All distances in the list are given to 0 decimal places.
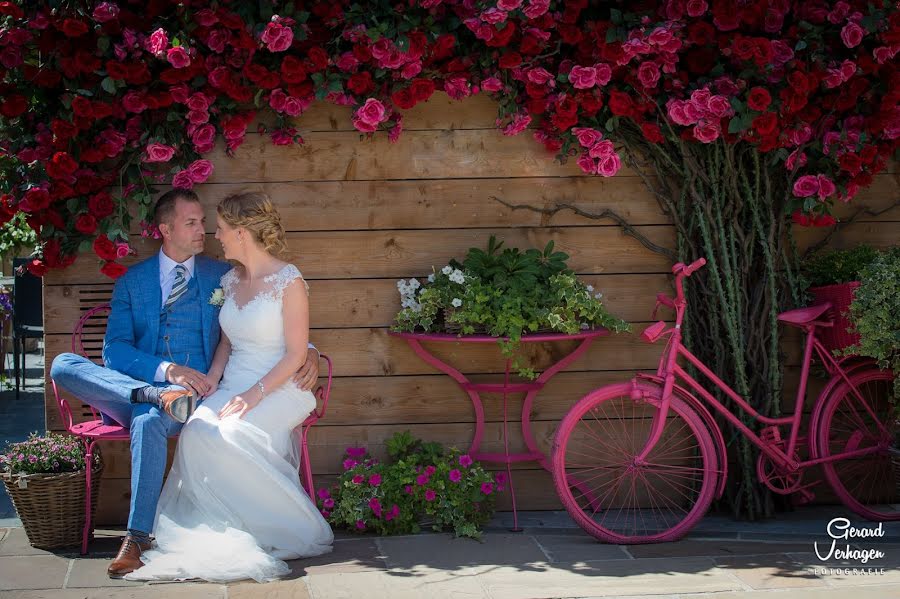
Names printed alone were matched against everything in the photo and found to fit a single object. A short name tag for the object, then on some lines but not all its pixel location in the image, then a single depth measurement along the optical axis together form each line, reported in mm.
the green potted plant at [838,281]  4375
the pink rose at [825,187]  4492
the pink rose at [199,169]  4457
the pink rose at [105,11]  4164
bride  3766
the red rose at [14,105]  4293
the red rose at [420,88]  4406
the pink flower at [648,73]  4320
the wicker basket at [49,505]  4105
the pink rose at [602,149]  4531
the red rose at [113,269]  4430
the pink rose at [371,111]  4391
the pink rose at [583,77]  4352
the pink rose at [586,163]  4602
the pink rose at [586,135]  4520
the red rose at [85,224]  4324
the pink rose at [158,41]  4105
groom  4070
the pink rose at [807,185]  4496
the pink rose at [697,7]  4266
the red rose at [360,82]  4355
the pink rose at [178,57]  4141
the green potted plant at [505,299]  4270
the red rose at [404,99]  4422
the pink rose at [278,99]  4406
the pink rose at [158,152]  4332
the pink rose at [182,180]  4461
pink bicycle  4262
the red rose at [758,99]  4242
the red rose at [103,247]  4359
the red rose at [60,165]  4242
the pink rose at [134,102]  4312
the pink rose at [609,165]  4539
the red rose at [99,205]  4352
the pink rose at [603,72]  4344
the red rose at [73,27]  4162
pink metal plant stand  4480
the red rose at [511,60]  4363
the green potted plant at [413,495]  4316
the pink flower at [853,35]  4281
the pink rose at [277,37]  4152
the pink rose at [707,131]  4363
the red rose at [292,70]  4281
